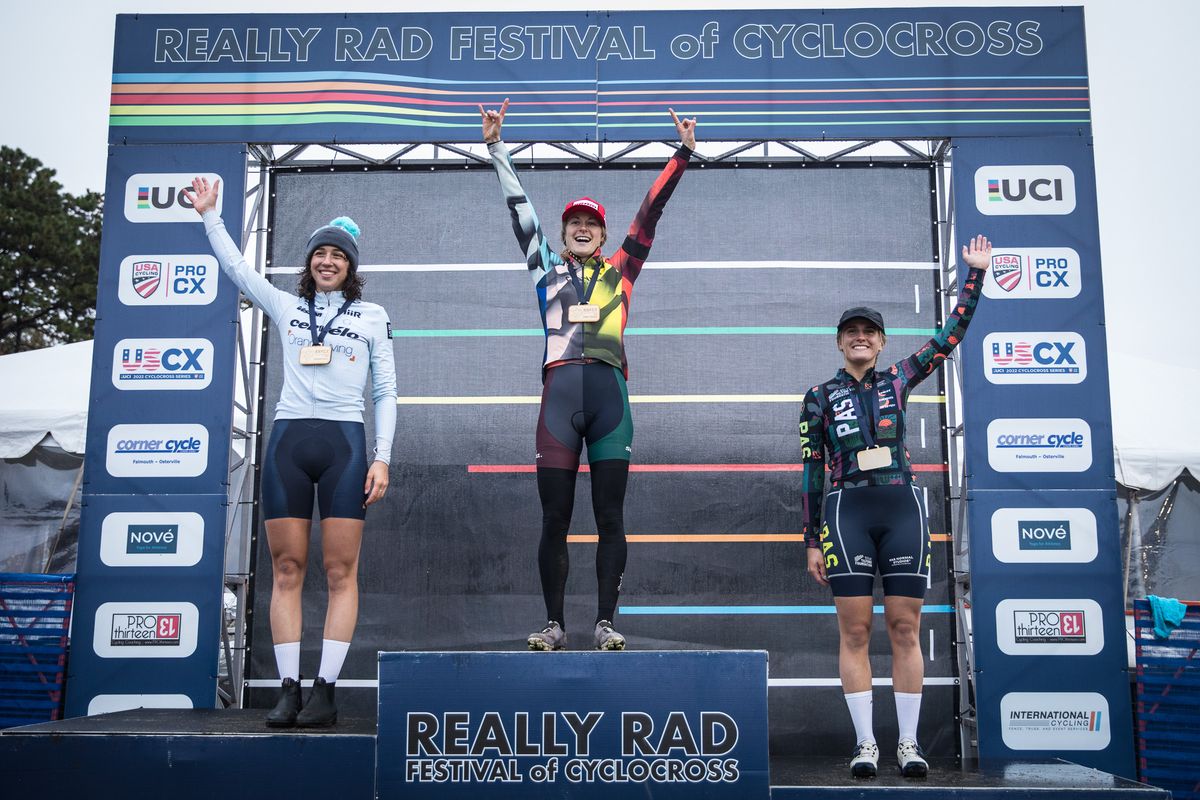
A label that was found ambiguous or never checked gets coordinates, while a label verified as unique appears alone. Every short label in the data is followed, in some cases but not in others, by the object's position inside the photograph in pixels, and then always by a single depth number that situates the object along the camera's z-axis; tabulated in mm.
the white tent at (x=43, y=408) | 7531
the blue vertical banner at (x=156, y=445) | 5117
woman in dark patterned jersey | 3854
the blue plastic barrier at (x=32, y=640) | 5117
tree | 17719
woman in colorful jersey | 3814
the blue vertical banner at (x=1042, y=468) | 4934
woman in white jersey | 3838
